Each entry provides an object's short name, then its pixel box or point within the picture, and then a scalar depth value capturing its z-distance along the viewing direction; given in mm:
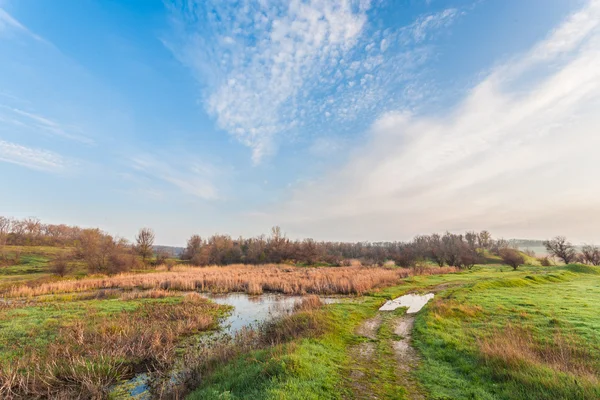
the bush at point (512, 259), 52878
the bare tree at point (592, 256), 54656
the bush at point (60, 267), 37750
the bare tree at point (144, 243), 56812
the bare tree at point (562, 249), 59438
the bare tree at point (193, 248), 71425
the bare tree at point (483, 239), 112938
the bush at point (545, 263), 56497
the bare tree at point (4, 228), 67056
